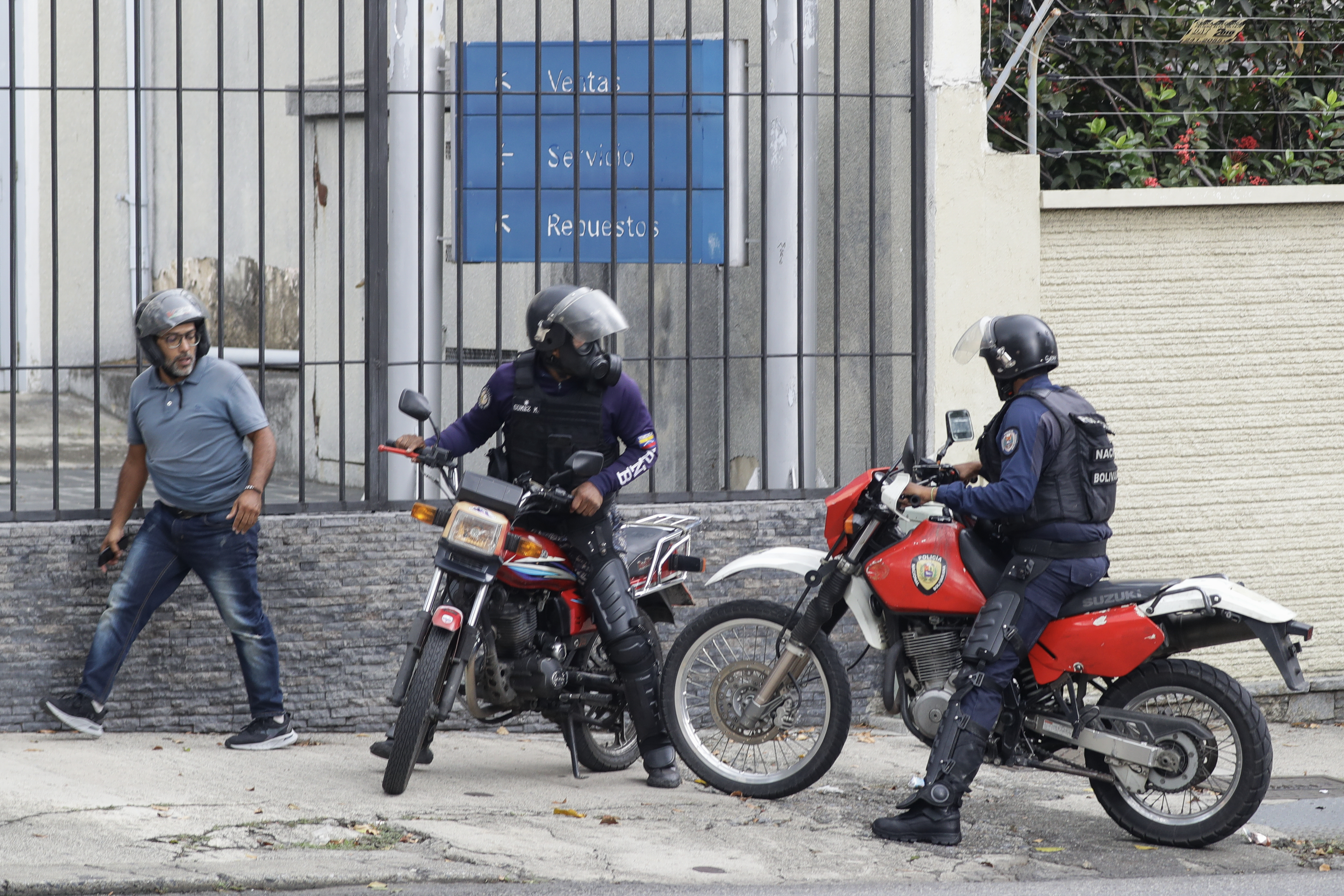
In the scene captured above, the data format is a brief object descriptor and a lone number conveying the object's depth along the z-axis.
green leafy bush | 16.58
